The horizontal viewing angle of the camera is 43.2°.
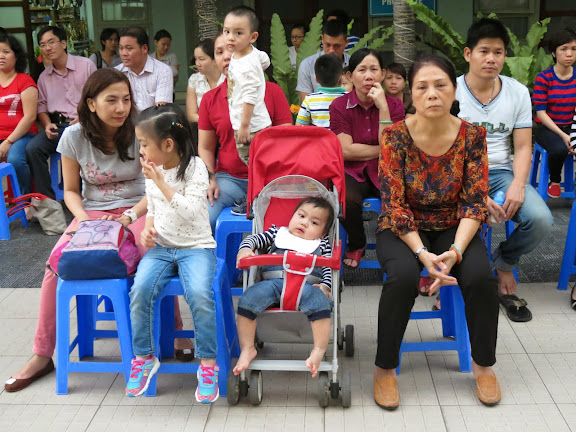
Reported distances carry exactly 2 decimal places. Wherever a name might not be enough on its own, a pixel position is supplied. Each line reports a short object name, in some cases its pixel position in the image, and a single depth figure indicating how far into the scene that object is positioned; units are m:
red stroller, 3.47
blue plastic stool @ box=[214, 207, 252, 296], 4.51
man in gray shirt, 6.35
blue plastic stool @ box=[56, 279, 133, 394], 3.56
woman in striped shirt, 6.42
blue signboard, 10.74
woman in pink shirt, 4.69
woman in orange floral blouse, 3.49
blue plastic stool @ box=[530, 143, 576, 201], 6.36
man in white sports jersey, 4.34
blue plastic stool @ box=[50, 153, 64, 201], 7.12
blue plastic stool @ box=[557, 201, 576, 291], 4.80
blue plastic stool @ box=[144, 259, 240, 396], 3.59
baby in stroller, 3.43
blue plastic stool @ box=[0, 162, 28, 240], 6.35
